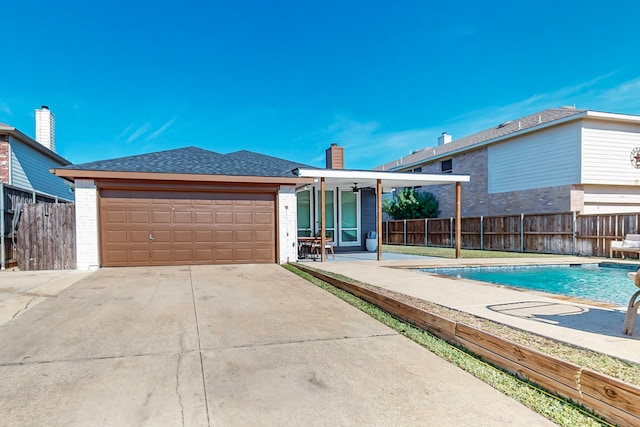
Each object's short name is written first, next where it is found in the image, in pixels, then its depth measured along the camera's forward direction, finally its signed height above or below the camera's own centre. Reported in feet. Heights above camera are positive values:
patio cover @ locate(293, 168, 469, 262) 36.52 +3.66
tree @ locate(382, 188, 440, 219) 80.18 +1.18
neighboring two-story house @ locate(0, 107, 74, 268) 31.99 +6.42
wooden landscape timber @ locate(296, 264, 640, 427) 7.32 -4.24
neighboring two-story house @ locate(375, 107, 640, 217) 52.24 +7.30
